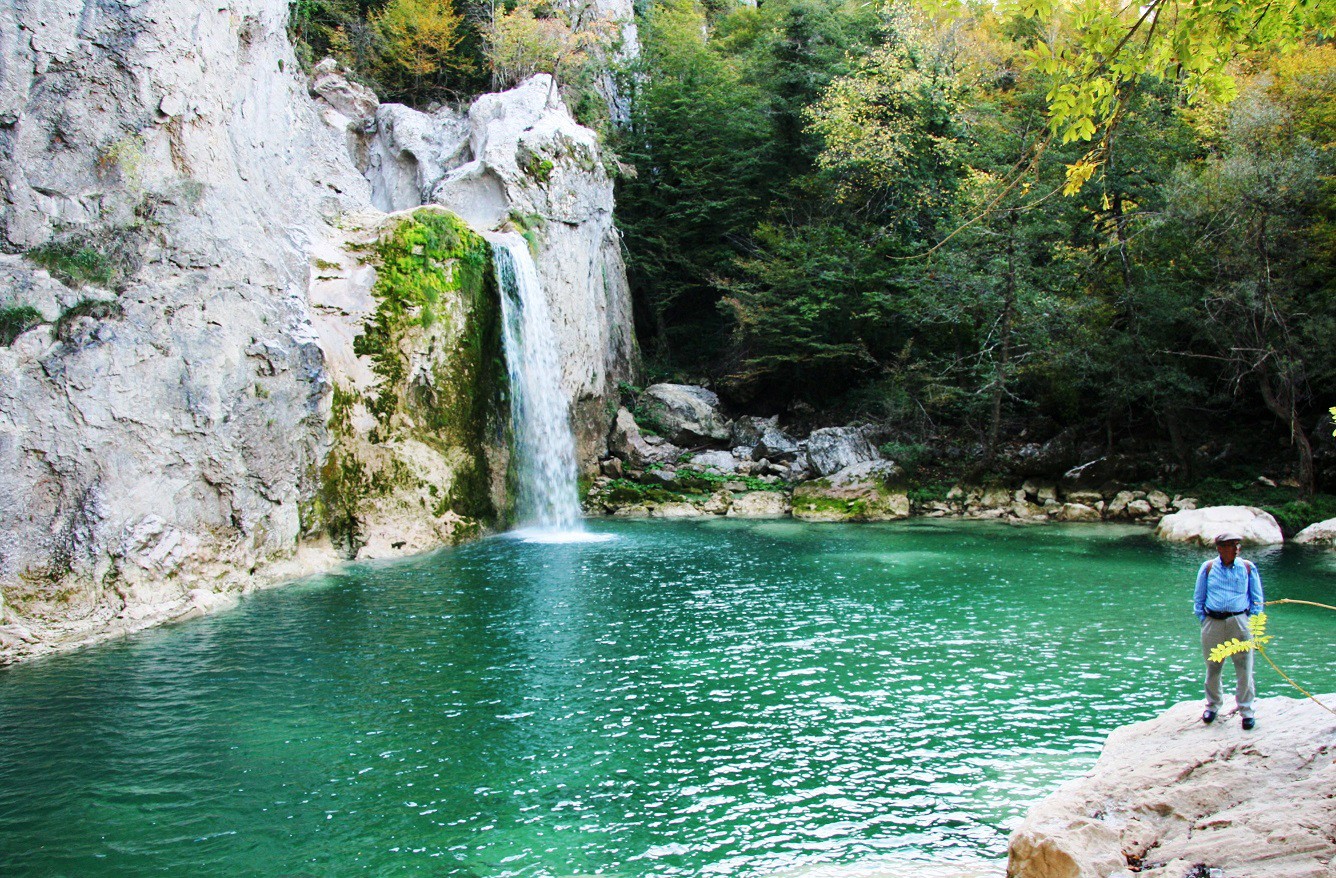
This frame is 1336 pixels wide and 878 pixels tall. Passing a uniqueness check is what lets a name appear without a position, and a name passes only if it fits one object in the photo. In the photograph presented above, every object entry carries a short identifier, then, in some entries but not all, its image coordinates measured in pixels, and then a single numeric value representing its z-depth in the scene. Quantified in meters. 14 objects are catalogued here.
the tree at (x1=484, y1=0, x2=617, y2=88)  25.80
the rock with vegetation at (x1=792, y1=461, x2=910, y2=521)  21.67
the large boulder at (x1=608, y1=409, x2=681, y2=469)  25.02
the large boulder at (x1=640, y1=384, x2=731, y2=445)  26.83
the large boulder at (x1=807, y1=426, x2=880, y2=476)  24.08
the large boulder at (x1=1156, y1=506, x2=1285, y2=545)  16.53
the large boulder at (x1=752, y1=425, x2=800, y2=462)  25.43
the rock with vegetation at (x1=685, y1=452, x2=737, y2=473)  24.86
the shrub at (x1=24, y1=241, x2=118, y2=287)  10.52
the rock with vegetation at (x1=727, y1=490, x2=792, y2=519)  22.34
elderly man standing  5.51
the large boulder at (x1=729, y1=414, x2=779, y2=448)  26.73
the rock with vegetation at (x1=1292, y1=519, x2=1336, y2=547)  16.00
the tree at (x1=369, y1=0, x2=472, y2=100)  25.39
